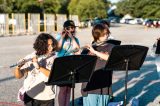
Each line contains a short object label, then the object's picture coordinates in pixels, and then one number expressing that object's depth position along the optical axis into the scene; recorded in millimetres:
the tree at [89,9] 77750
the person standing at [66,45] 7629
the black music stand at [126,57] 6724
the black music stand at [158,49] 8438
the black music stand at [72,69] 5844
